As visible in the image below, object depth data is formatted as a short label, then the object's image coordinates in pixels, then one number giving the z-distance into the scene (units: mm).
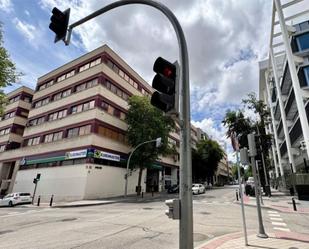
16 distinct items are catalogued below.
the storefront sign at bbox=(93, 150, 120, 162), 28612
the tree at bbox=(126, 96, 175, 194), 31734
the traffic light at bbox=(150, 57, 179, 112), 3900
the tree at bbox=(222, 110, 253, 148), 34469
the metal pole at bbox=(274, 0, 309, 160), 23194
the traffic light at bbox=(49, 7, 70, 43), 5793
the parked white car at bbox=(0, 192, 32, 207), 25203
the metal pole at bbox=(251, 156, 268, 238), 7330
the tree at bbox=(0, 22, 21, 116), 17188
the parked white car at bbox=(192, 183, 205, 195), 32978
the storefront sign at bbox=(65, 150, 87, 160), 28397
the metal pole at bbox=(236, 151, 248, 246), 6518
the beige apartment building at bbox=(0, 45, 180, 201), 28719
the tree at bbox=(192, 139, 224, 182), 58094
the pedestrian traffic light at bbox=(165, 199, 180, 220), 3588
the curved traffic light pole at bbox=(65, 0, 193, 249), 3482
